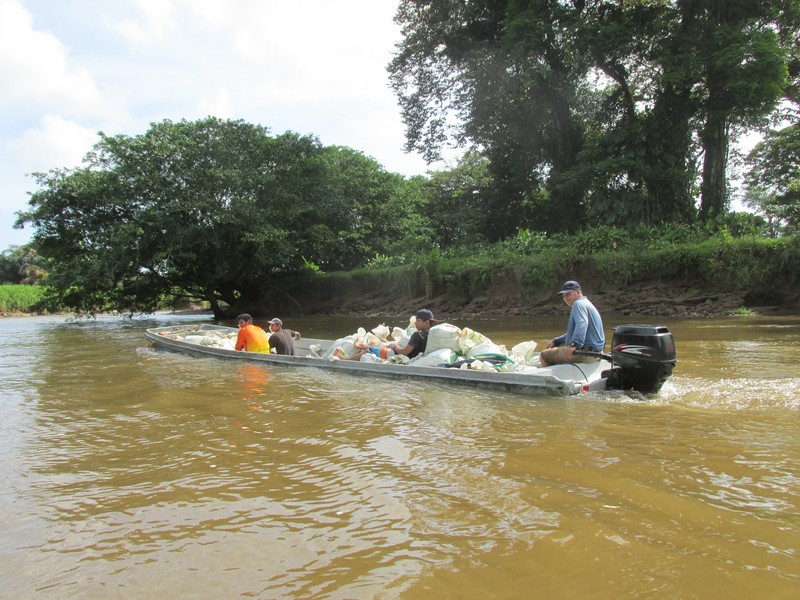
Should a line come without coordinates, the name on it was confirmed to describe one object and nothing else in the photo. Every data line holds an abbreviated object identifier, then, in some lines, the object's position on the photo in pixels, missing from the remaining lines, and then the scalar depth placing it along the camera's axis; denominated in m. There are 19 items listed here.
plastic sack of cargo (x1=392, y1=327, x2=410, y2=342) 8.93
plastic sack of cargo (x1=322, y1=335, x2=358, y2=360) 9.01
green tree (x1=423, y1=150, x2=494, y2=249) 28.97
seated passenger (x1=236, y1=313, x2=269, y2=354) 10.34
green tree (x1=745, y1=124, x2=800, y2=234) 21.62
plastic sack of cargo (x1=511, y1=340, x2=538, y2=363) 7.63
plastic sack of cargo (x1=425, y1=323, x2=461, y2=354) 7.76
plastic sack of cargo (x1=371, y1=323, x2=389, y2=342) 9.48
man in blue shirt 6.66
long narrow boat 5.97
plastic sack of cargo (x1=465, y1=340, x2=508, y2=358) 7.51
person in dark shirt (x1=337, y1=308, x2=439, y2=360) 7.98
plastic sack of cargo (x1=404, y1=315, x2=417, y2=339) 8.63
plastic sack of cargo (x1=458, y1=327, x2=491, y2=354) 7.68
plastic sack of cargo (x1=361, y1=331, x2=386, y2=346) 9.05
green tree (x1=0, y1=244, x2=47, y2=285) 54.41
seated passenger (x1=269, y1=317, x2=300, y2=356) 10.08
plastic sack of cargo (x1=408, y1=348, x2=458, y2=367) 7.60
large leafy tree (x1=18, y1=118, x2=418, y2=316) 22.14
